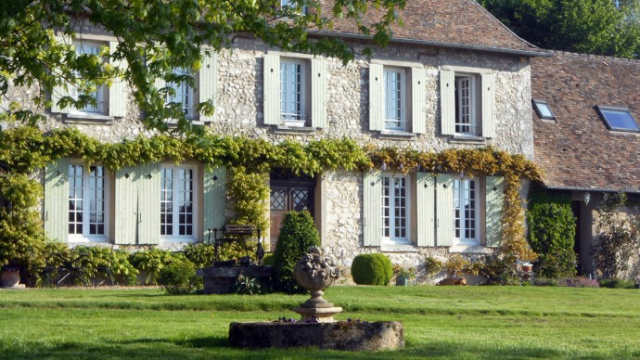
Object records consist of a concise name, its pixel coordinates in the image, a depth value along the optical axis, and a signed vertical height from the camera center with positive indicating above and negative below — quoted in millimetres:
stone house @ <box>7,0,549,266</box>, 25031 +2357
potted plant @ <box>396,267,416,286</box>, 26962 -849
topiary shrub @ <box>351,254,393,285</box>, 25516 -672
